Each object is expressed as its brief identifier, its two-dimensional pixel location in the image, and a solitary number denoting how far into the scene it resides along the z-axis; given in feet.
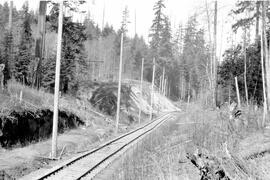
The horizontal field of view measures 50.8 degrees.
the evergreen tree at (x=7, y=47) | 86.86
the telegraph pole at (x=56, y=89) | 42.78
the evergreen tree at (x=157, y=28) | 228.63
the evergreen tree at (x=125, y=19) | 273.75
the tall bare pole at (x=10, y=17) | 115.95
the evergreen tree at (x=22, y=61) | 99.90
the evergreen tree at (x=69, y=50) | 93.35
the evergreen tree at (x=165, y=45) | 232.73
